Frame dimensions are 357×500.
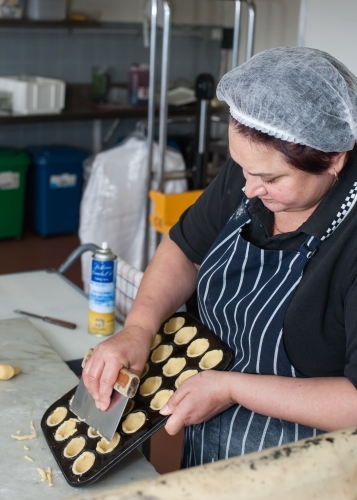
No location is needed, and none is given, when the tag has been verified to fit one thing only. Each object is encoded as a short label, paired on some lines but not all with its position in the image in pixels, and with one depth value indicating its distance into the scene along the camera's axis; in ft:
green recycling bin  15.75
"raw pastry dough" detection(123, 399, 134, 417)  4.23
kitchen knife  5.92
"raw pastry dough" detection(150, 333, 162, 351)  4.85
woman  3.67
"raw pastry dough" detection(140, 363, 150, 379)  4.58
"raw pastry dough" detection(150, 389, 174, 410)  4.24
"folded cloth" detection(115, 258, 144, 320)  6.54
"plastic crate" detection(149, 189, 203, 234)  10.74
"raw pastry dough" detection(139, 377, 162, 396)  4.42
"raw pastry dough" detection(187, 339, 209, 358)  4.61
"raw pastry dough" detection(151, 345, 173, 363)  4.73
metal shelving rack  10.86
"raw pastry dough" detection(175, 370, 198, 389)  4.42
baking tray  3.80
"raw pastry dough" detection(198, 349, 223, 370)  4.46
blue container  16.28
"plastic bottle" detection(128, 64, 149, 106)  16.72
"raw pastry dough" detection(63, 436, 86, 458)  4.00
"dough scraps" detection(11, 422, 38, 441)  4.18
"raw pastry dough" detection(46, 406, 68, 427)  4.31
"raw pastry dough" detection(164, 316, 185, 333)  4.95
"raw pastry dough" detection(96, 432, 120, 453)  3.94
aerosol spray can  5.52
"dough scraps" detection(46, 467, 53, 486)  3.78
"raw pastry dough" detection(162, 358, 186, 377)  4.56
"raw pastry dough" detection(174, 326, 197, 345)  4.79
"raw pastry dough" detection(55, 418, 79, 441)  4.17
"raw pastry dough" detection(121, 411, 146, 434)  4.05
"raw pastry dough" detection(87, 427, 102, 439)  4.11
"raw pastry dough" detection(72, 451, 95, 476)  3.82
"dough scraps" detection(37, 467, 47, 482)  3.81
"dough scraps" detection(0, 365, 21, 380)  4.83
